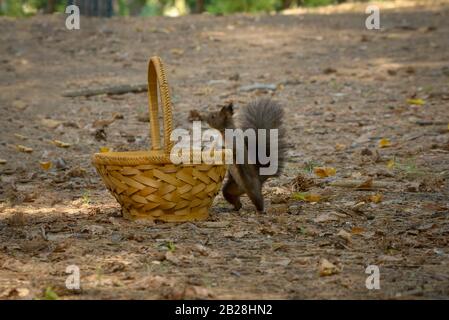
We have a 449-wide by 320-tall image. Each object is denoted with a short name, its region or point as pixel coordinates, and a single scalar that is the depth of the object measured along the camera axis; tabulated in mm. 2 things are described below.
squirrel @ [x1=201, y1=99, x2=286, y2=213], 9996
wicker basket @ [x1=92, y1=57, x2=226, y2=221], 8796
